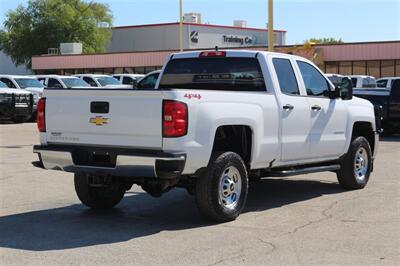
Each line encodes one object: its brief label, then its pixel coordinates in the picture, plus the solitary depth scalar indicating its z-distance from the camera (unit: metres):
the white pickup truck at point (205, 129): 6.84
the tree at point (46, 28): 63.22
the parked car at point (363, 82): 28.41
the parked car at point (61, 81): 29.17
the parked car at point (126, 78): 33.41
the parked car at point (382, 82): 30.34
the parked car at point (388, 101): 19.55
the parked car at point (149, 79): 19.49
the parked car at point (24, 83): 27.72
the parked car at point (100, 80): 31.47
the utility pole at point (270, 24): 21.31
